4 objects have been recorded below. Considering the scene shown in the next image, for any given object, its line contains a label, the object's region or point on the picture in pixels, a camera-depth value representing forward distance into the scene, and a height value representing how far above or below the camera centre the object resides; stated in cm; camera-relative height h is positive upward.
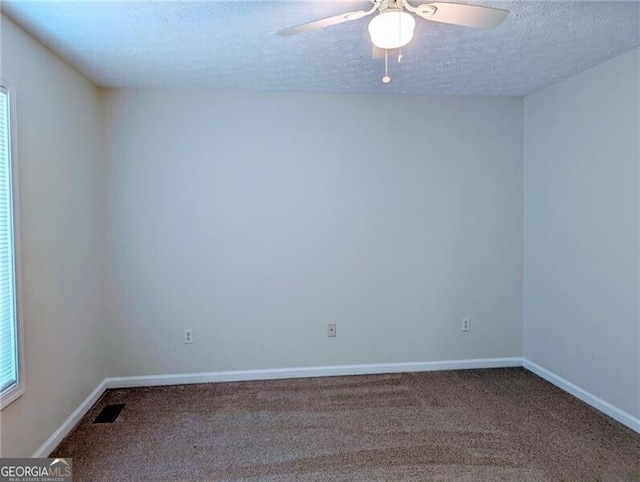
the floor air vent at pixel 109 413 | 265 -124
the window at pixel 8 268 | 194 -16
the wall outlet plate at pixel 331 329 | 335 -81
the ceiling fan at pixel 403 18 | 158 +89
